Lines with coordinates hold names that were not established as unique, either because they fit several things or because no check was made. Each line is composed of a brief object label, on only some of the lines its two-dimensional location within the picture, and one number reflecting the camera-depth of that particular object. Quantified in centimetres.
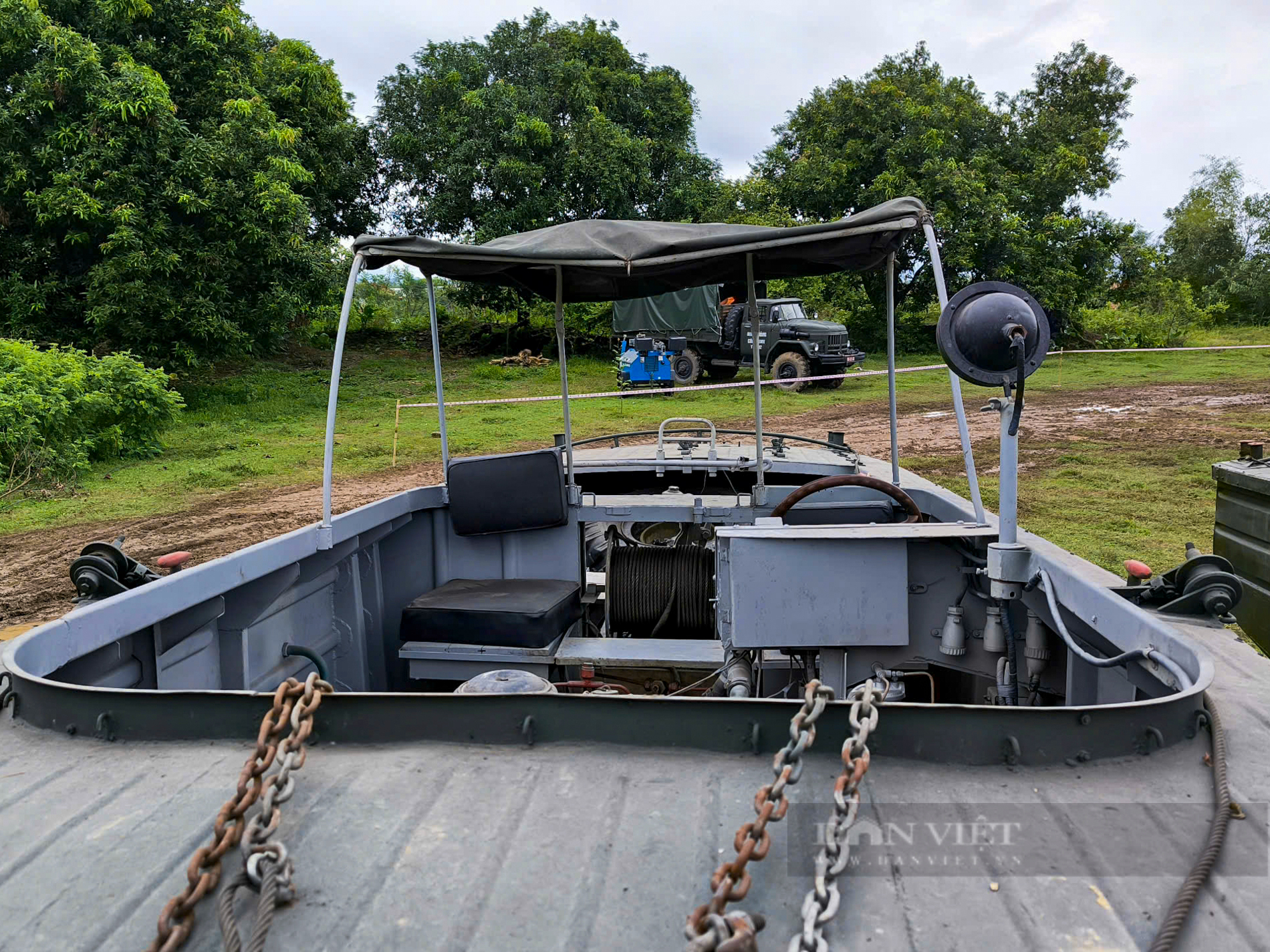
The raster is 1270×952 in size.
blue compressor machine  1736
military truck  1752
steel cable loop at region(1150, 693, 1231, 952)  127
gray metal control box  289
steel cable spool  427
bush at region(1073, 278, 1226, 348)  2344
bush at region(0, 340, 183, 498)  973
